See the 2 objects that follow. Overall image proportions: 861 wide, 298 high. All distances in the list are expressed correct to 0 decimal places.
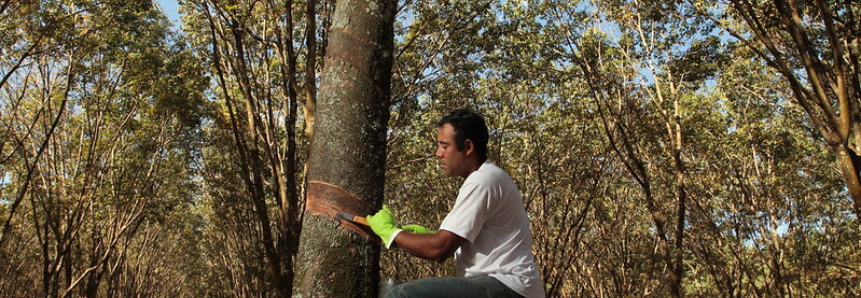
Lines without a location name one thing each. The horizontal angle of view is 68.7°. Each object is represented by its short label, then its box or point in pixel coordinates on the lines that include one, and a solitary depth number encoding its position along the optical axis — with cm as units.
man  200
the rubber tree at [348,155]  204
